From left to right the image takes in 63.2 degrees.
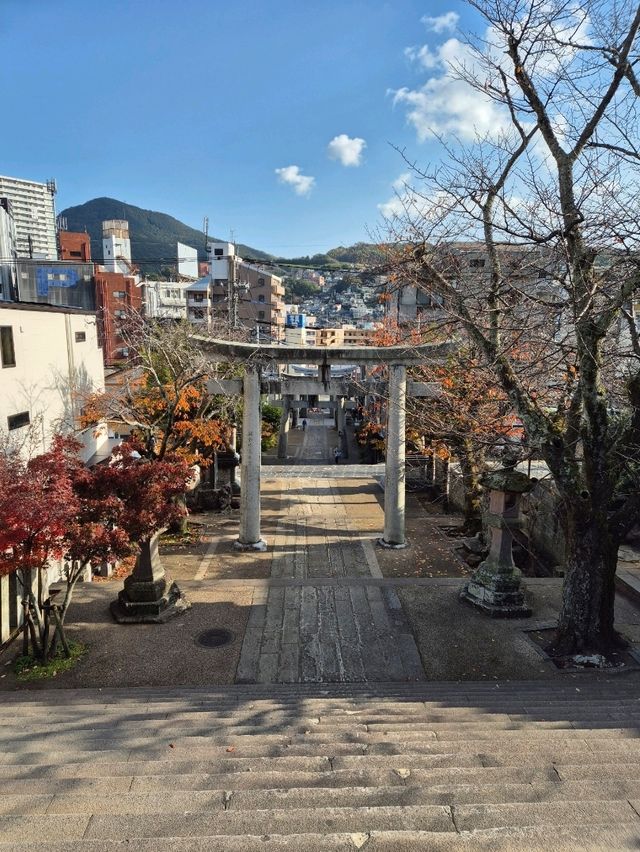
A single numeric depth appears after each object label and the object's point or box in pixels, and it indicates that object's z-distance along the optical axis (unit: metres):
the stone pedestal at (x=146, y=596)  10.02
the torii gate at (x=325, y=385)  13.16
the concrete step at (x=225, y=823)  3.61
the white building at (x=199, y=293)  56.96
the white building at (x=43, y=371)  13.66
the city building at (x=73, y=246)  60.31
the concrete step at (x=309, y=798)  3.94
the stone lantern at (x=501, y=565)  9.90
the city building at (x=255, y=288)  56.41
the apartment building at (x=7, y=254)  37.66
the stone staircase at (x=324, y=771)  3.57
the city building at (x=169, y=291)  55.34
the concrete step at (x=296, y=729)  5.63
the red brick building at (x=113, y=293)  46.78
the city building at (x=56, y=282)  45.47
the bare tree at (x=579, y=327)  7.20
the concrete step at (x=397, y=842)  3.41
